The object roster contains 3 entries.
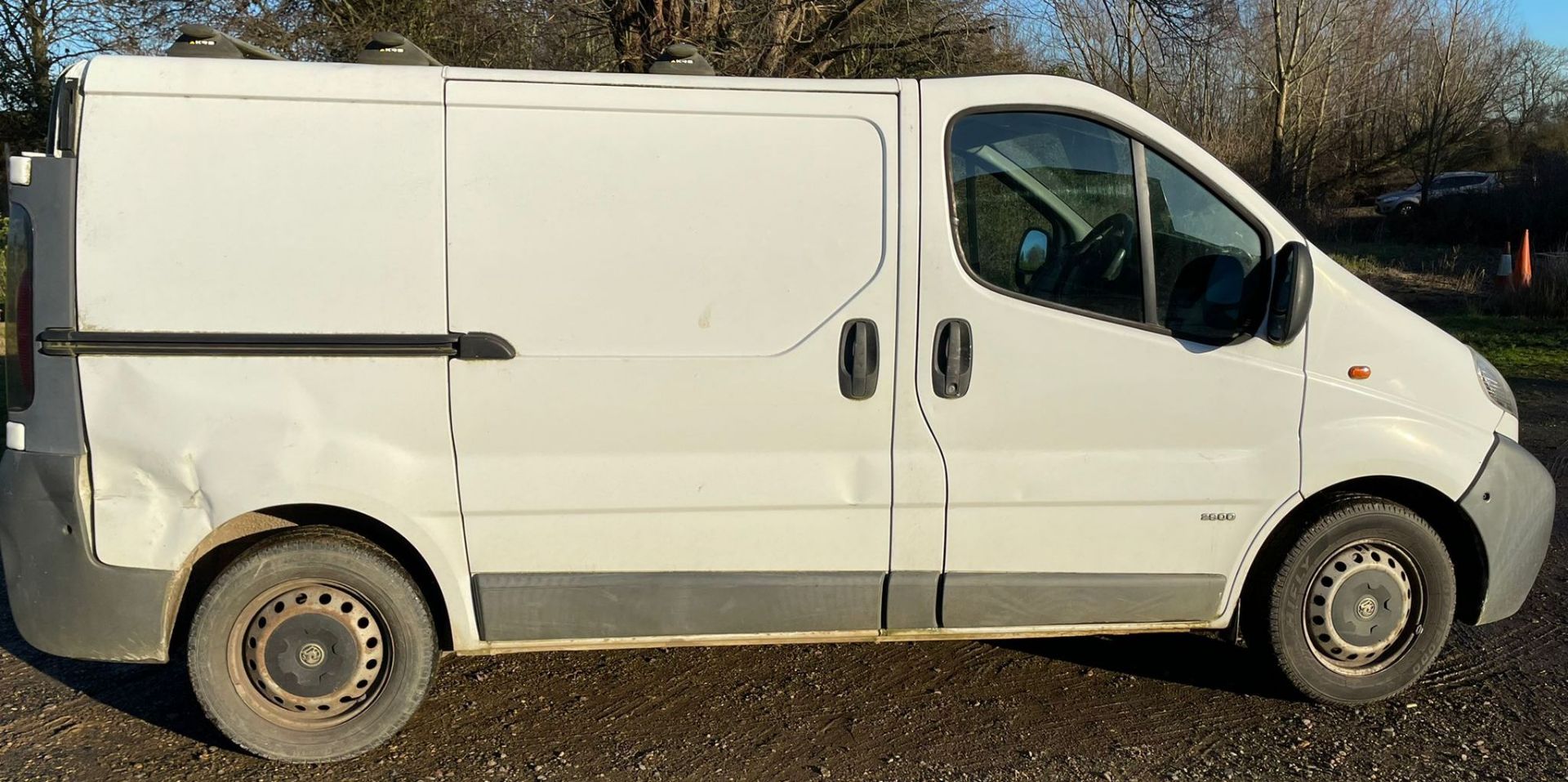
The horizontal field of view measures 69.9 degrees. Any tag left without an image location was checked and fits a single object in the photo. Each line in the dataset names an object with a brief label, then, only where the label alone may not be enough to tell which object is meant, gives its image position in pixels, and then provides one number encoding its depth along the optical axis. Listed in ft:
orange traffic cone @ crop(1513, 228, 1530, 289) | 44.15
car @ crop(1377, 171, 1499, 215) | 85.66
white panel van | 10.89
